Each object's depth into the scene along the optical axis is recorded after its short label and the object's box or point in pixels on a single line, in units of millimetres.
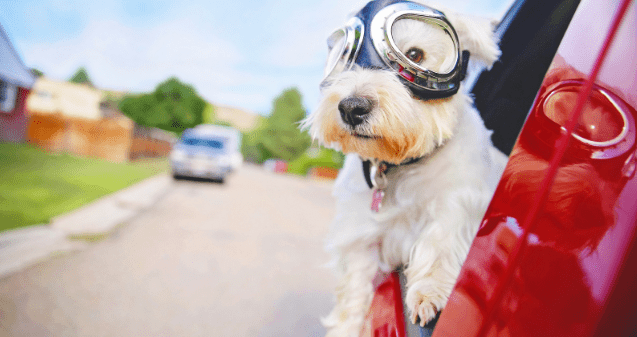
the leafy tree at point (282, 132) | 52094
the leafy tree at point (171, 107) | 42781
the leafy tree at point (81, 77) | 57153
